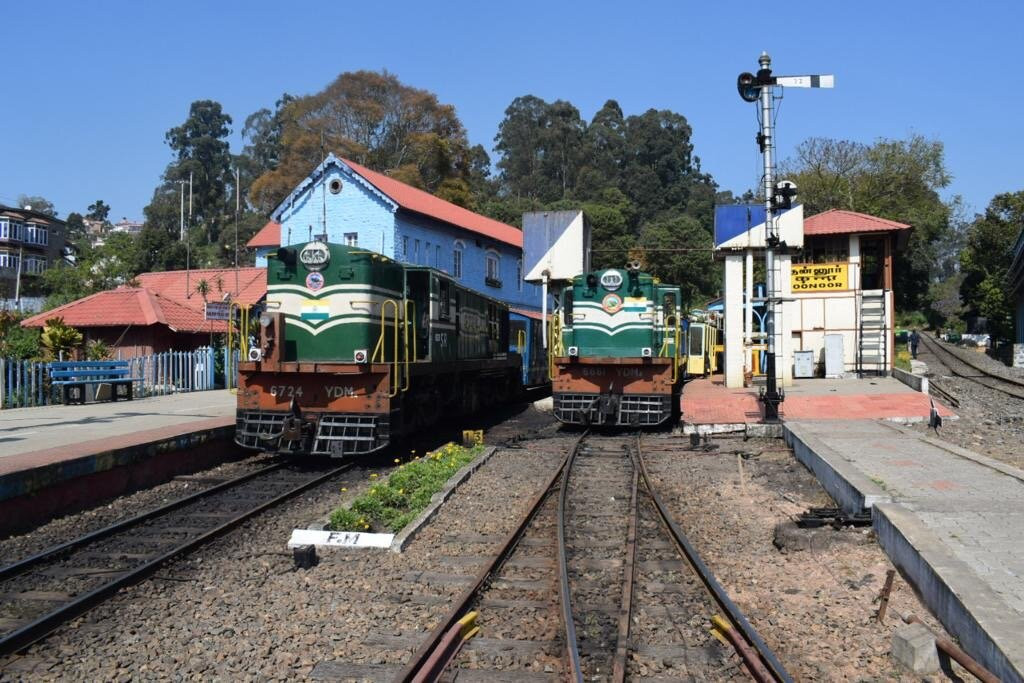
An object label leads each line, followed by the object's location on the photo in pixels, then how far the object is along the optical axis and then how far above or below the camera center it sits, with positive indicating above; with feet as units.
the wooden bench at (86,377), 58.49 -2.10
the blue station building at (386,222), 98.89 +16.19
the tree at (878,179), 164.55 +34.90
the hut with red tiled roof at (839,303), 75.97 +4.05
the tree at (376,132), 170.30 +47.06
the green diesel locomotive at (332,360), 37.27 -0.60
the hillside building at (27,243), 185.68 +26.52
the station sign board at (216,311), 60.39 +2.83
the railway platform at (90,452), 28.37 -4.29
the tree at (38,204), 284.20 +52.51
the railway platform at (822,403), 50.14 -4.04
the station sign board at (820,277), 77.87 +6.59
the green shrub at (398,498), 25.36 -5.32
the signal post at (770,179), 46.73 +9.89
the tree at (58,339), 66.33 +0.84
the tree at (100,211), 367.04 +63.40
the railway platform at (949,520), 14.75 -4.75
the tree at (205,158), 277.44 +71.91
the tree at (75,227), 251.39 +45.55
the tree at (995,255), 141.18 +16.64
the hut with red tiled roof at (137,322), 80.33 +2.77
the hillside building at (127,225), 396.08 +63.61
